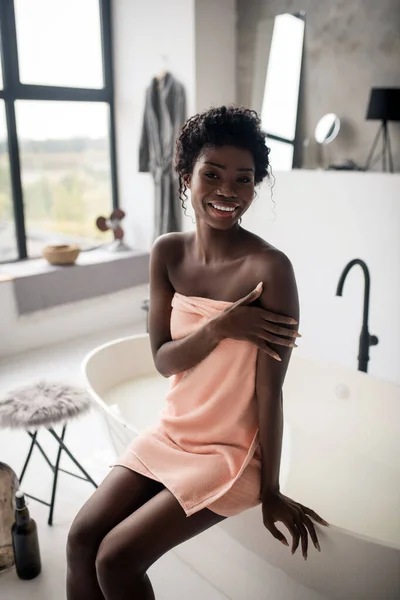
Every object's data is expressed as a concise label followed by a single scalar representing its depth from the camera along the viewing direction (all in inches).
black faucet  76.4
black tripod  115.6
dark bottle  63.2
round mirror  124.3
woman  47.0
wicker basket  147.1
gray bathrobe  145.9
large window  148.3
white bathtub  50.2
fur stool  69.4
